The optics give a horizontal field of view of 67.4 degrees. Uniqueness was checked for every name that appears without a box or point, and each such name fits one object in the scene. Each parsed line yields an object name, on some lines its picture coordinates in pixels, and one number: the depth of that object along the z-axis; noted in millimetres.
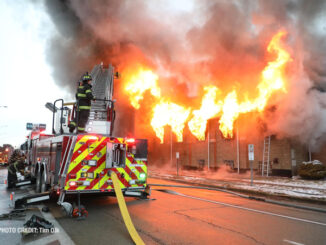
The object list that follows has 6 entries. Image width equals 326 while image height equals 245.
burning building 14797
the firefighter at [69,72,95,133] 6523
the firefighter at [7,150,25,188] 10430
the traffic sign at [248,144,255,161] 11881
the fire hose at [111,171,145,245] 4031
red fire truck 5650
